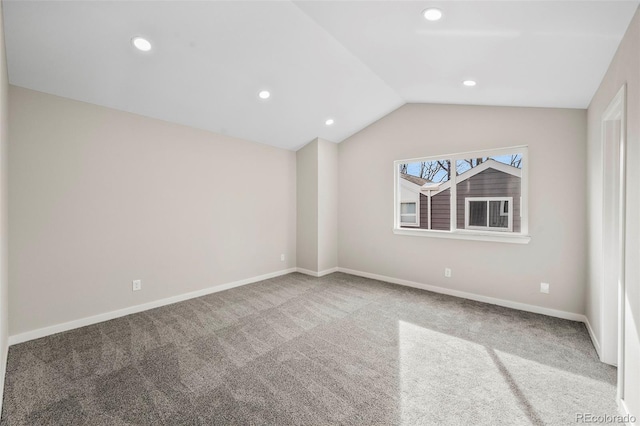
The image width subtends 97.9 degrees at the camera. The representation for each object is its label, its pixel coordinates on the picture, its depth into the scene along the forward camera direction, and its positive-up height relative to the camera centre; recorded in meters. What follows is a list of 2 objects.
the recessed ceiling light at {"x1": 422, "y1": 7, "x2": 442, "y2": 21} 1.91 +1.38
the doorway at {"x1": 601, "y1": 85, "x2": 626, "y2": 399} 2.21 -0.18
